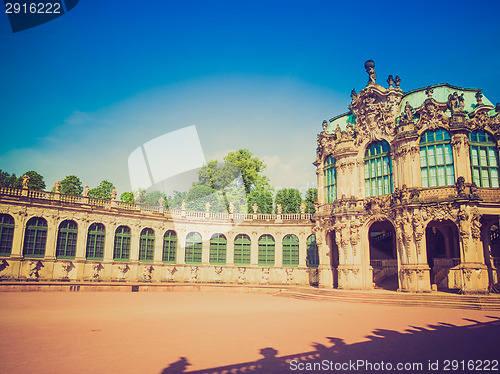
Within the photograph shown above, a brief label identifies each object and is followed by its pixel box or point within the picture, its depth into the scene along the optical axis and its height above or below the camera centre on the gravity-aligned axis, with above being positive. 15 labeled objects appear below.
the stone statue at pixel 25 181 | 33.00 +5.96
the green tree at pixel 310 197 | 57.33 +8.32
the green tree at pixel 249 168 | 58.03 +13.11
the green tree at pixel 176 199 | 64.44 +8.81
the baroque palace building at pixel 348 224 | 28.28 +2.29
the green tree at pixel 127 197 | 76.31 +10.65
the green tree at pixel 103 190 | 67.92 +10.81
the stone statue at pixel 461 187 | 26.86 +4.67
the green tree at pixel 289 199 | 56.09 +7.70
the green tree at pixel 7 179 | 68.38 +13.15
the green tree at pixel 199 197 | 51.62 +7.24
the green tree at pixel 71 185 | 66.00 +11.48
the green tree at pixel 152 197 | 76.12 +10.73
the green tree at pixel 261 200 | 53.51 +7.12
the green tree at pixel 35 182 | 61.33 +11.25
